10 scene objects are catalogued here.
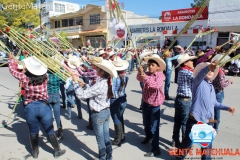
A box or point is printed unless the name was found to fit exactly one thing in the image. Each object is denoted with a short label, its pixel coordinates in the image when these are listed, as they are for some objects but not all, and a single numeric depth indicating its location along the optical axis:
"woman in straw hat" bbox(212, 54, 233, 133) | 4.00
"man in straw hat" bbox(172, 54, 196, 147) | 3.56
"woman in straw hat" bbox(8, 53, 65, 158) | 3.32
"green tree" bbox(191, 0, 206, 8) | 42.50
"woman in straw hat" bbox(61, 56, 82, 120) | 4.80
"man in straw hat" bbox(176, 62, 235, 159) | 2.85
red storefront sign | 17.56
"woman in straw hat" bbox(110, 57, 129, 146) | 4.00
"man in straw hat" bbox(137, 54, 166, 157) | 3.46
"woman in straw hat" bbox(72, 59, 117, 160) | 3.02
